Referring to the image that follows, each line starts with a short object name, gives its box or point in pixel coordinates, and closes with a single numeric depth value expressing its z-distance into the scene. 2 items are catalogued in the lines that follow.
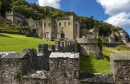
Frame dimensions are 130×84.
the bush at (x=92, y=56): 20.53
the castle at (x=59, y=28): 36.93
